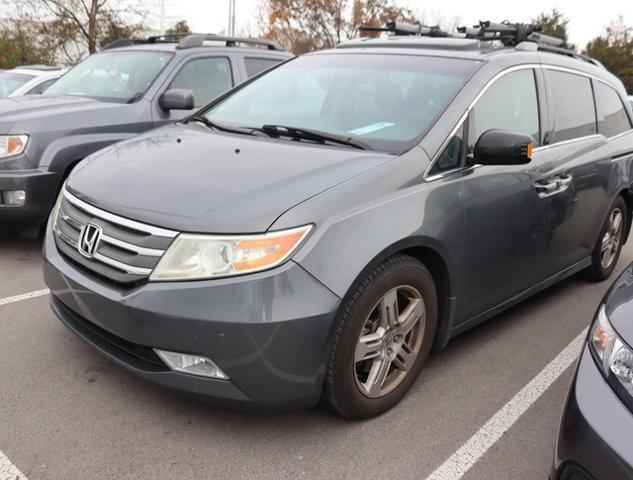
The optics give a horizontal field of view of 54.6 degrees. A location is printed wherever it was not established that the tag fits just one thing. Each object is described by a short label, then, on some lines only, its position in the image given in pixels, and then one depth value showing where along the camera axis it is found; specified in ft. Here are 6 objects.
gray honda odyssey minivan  7.70
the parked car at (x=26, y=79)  27.22
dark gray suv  14.96
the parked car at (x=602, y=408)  5.66
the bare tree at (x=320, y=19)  94.68
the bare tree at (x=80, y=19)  68.03
